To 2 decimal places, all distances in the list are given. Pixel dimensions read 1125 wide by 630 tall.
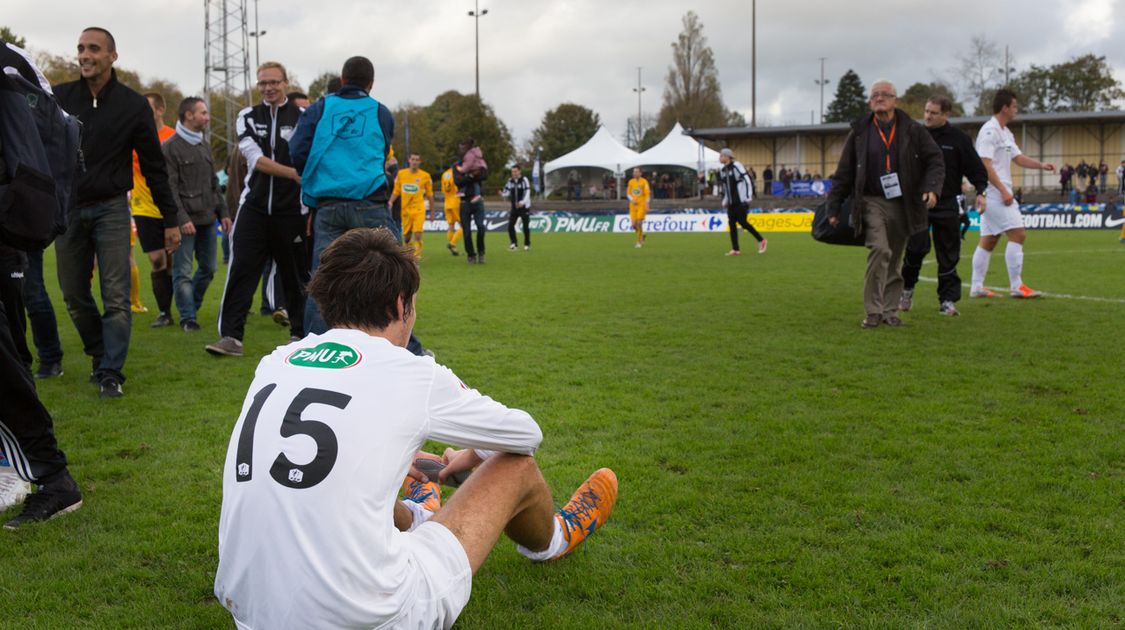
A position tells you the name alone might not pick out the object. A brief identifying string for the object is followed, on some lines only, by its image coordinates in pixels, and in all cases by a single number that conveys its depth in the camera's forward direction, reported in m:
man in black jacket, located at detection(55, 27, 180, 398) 5.55
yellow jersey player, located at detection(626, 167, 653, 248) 22.98
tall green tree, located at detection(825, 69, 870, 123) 89.62
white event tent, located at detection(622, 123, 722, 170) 49.81
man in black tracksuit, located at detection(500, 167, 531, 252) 19.66
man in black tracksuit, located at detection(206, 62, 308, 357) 7.12
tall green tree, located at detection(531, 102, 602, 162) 90.06
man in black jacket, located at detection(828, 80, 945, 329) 8.05
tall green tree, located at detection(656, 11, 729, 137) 87.88
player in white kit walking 9.59
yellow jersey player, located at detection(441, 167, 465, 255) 20.47
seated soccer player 2.17
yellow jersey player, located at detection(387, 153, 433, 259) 17.48
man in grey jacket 8.86
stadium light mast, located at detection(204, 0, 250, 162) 40.03
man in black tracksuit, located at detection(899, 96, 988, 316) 8.90
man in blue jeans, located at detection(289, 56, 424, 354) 6.16
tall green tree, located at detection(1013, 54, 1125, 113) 78.06
